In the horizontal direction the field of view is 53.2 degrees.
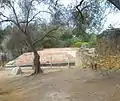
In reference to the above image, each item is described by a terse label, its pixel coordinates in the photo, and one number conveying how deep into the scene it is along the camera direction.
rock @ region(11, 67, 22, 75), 10.41
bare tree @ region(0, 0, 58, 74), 8.62
